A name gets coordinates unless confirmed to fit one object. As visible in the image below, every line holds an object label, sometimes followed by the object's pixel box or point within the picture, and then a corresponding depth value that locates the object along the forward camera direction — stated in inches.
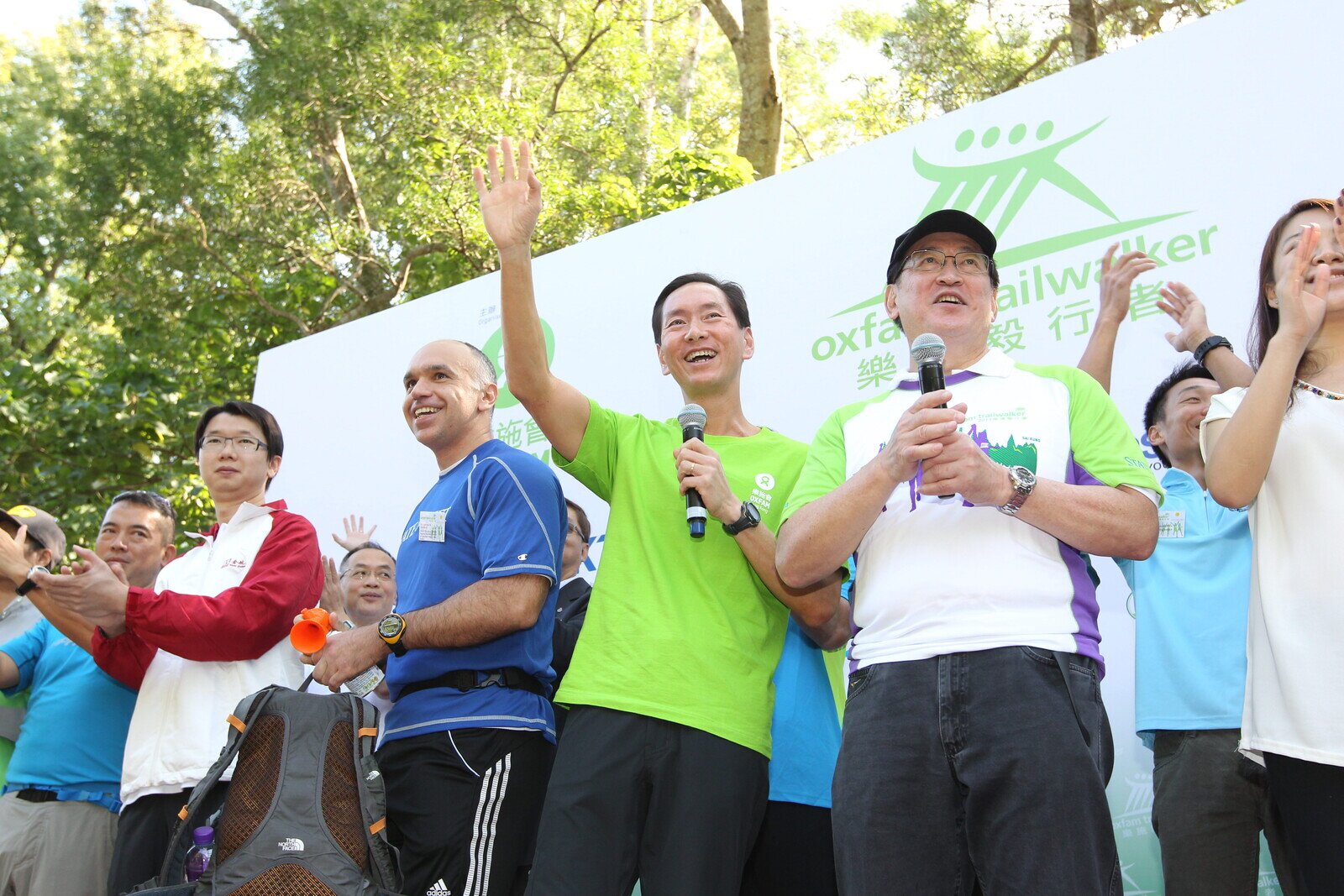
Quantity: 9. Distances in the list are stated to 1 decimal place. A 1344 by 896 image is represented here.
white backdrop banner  113.7
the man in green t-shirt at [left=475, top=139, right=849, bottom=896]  77.6
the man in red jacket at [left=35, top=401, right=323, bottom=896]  104.5
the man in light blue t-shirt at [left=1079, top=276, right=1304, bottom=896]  89.7
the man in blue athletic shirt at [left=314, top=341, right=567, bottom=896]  89.0
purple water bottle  90.8
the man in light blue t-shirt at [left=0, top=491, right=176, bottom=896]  116.8
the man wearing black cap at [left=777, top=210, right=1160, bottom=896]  62.7
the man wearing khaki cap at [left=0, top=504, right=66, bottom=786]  133.6
